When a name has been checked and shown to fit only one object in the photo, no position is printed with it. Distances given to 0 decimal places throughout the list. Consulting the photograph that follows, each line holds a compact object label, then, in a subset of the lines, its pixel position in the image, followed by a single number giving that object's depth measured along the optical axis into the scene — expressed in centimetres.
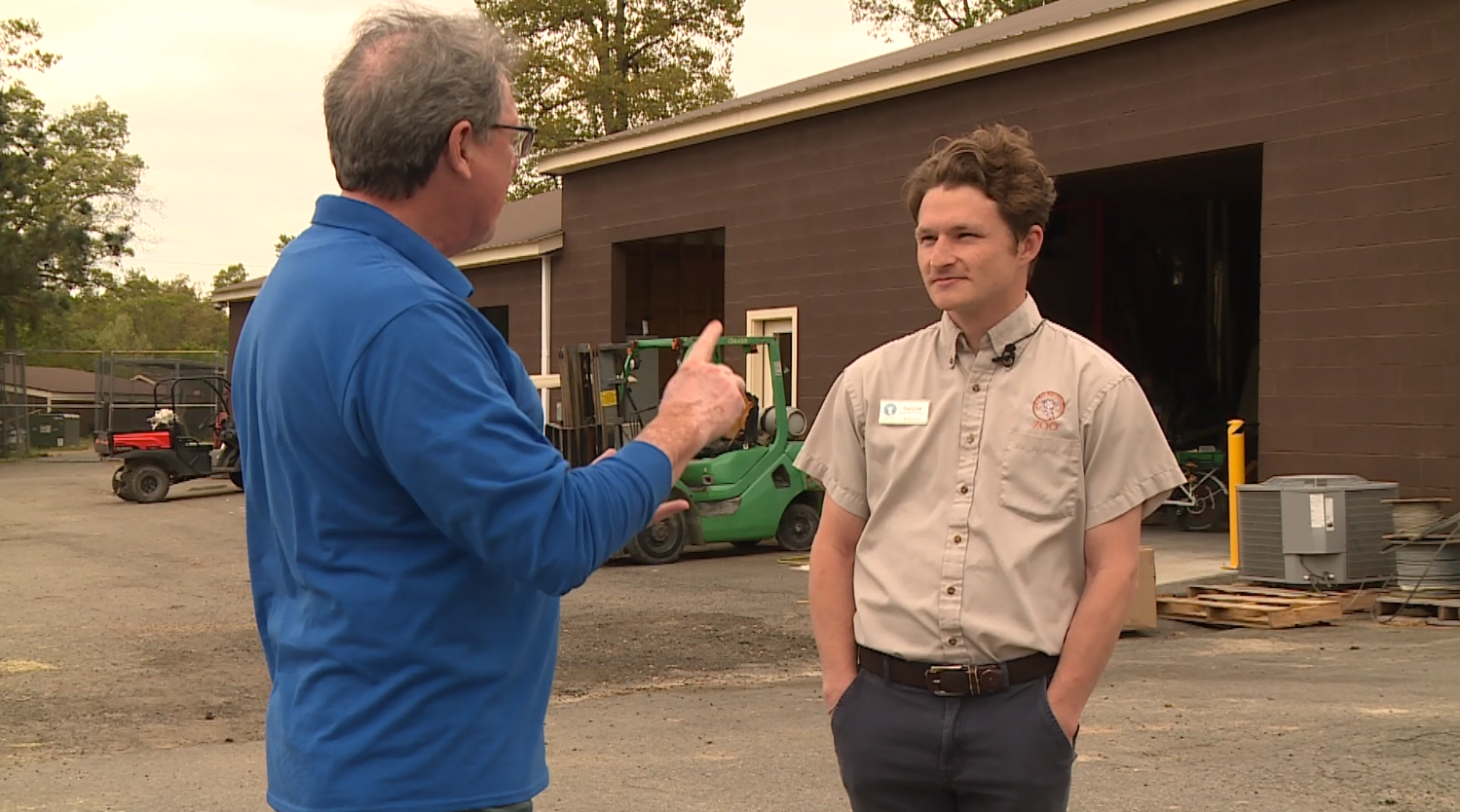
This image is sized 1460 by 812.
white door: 1944
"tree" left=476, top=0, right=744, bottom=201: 4262
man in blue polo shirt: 204
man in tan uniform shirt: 276
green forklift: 1512
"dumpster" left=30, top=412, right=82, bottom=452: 4394
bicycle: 1720
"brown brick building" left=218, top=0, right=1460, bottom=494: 1312
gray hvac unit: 1151
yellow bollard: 1438
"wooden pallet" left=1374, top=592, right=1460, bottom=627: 1046
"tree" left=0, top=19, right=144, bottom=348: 4047
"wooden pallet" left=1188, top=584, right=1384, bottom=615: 1105
